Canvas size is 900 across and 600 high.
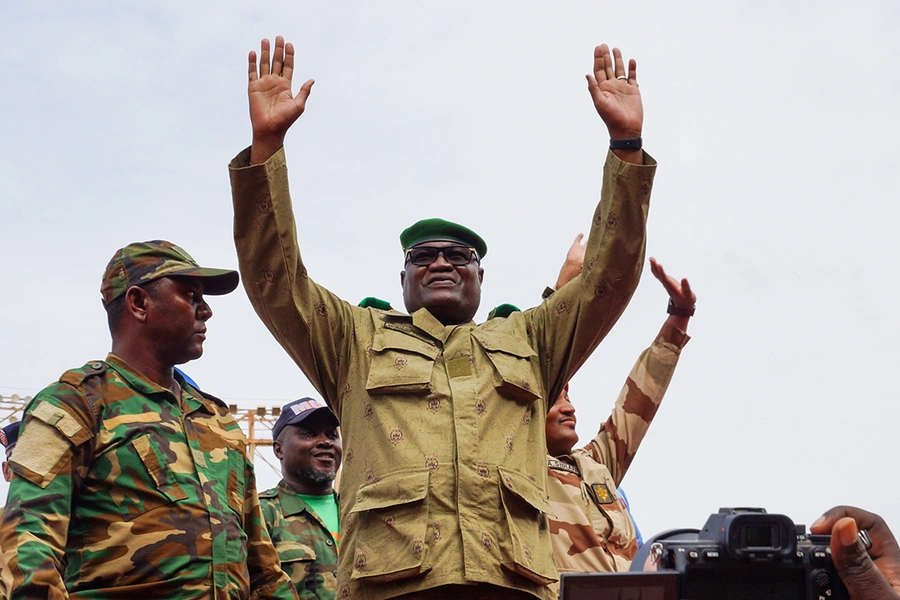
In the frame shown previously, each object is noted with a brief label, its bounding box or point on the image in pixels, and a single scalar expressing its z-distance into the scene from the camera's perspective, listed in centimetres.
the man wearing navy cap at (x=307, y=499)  574
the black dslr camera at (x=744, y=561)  254
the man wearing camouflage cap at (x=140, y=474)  363
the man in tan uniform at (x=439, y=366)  372
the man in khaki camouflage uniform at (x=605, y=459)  527
